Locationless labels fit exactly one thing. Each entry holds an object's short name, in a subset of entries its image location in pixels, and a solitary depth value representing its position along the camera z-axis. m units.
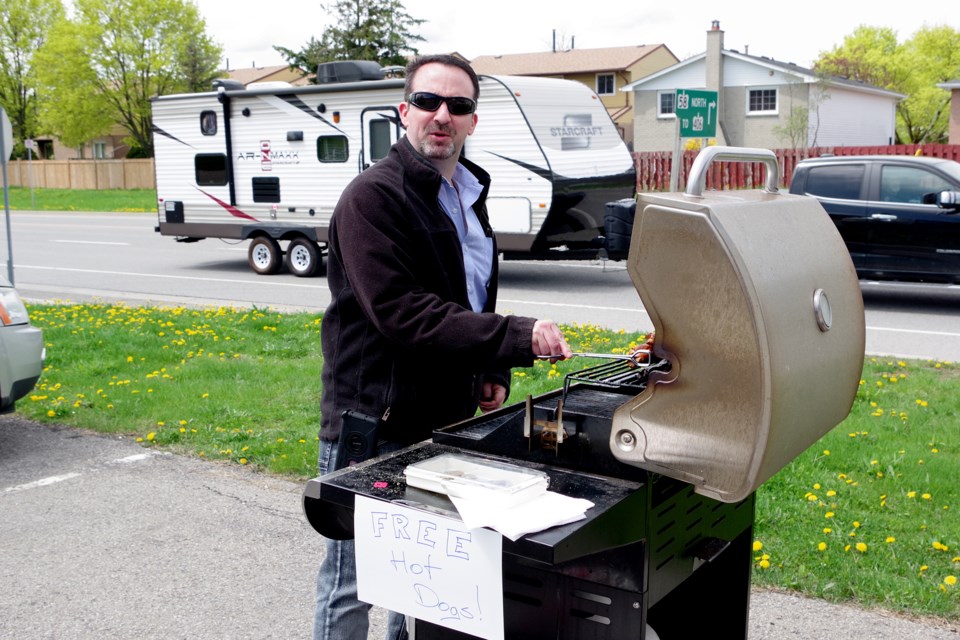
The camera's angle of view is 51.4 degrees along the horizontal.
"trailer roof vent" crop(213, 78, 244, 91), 16.22
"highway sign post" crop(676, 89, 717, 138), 13.42
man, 2.36
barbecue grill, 1.82
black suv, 11.12
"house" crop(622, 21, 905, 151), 43.97
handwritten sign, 1.94
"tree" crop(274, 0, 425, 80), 44.00
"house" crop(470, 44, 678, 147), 63.59
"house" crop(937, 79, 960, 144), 36.41
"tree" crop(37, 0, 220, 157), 55.12
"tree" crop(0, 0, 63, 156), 59.25
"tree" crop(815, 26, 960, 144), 57.97
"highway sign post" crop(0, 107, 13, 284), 12.34
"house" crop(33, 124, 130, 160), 74.75
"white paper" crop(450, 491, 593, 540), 1.85
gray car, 5.93
